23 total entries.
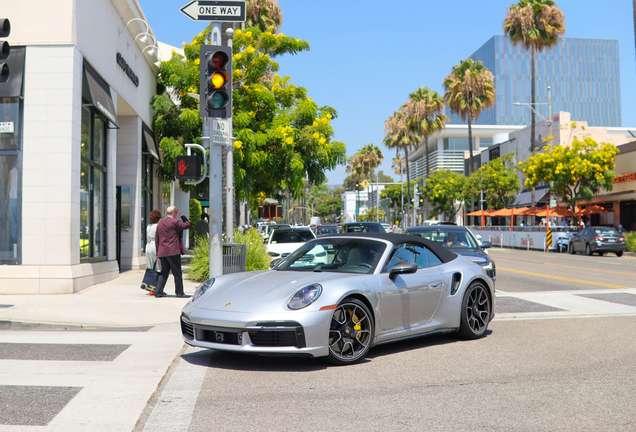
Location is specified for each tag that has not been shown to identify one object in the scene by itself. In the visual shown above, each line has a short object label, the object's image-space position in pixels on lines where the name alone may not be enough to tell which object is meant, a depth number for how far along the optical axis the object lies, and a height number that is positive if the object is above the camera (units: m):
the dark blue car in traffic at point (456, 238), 12.44 -0.37
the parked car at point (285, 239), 17.33 -0.54
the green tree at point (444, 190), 66.75 +3.38
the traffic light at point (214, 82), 8.93 +1.99
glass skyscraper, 191.24 +43.83
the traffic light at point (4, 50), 8.49 +2.38
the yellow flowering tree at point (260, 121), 19.33 +3.27
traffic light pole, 9.72 +0.17
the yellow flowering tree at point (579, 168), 37.81 +3.21
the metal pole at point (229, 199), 12.27 +0.44
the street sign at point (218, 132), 9.63 +1.38
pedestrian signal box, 9.13 +0.78
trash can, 10.97 -0.65
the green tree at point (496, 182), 55.06 +3.43
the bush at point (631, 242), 31.67 -1.10
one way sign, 9.68 +3.30
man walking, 11.66 -0.49
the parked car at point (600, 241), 29.55 -0.98
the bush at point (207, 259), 15.16 -0.93
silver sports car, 5.78 -0.82
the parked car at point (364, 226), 22.06 -0.19
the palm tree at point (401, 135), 61.44 +8.72
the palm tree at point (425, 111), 57.41 +10.23
